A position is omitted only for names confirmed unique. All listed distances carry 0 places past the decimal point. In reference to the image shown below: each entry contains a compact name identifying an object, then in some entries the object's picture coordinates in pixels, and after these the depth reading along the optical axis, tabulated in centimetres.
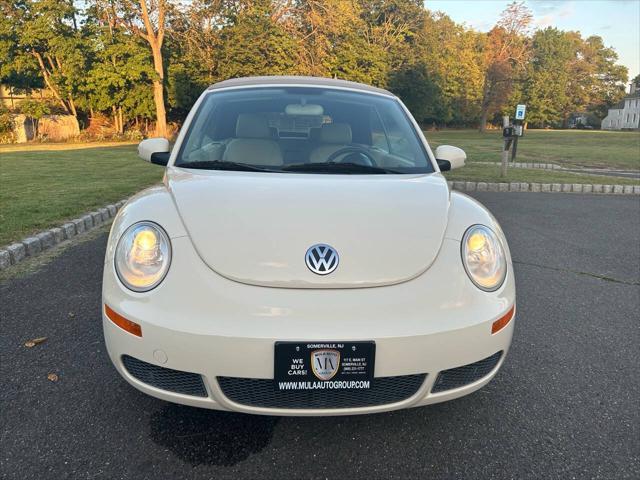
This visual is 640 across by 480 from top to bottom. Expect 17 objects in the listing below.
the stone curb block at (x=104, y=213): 601
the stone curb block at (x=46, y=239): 464
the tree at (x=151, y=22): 2373
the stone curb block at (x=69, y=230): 510
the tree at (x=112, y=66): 2438
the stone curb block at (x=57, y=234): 489
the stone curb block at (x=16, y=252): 418
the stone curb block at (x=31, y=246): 442
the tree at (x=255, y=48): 2739
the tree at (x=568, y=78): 5772
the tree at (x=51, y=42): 2366
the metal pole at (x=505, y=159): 1030
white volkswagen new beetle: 163
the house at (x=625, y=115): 7681
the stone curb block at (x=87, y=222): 552
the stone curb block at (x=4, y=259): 404
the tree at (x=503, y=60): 5131
